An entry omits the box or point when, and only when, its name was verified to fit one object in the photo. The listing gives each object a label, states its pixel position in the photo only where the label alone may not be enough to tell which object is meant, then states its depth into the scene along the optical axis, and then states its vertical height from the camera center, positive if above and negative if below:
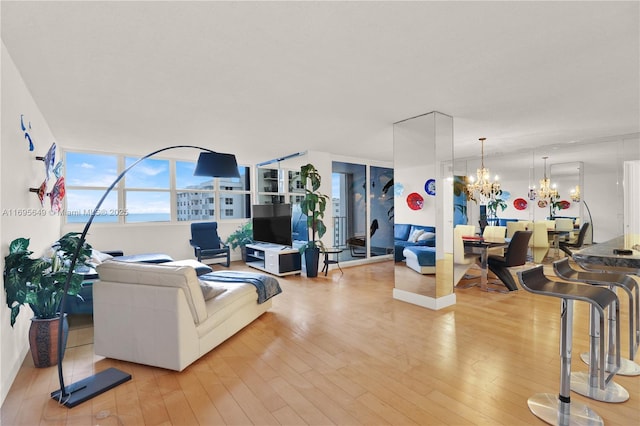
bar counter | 1.62 -0.28
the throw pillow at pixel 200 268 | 4.43 -0.81
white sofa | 2.43 -0.83
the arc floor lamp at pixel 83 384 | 2.06 -1.20
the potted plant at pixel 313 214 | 5.71 -0.11
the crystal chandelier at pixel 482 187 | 5.60 +0.33
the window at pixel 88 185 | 5.87 +0.50
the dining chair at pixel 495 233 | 5.54 -0.53
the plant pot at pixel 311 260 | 5.69 -0.93
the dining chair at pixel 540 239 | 5.73 -0.63
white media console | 5.68 -0.93
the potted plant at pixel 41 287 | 2.24 -0.55
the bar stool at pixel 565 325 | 1.69 -0.68
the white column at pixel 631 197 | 4.90 +0.08
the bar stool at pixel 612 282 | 2.03 -0.50
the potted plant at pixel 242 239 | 7.18 -0.67
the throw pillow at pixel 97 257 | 4.10 -0.62
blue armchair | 6.28 -0.66
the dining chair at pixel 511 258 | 4.46 -0.78
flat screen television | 5.81 -0.28
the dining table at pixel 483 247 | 4.66 -0.63
